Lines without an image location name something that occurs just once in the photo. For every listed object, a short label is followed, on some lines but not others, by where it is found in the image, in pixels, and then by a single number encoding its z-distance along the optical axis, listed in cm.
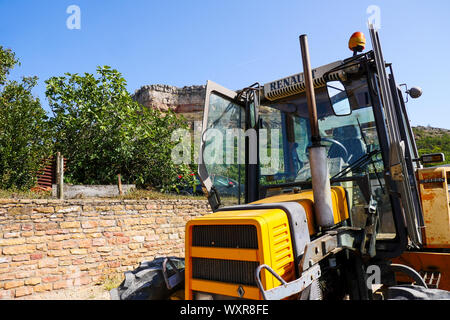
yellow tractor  232
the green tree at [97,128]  1023
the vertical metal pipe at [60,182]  766
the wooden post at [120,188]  918
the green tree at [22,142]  901
